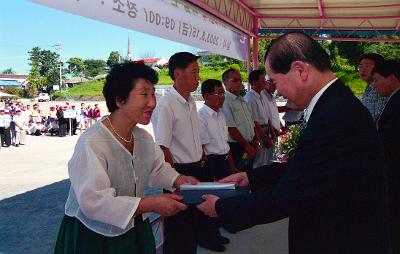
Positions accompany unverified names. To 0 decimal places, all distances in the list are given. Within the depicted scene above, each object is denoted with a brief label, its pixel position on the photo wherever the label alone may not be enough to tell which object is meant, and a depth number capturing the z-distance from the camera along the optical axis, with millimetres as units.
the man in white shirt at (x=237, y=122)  5105
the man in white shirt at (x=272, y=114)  6273
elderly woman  1833
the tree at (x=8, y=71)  152688
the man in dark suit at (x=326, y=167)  1396
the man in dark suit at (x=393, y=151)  2924
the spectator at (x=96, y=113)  21212
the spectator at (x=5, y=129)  14703
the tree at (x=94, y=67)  116812
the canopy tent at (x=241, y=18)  3109
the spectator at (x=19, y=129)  15303
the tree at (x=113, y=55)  107162
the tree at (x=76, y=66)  115000
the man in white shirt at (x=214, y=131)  4422
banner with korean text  2594
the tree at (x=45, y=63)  94744
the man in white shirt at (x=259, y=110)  5956
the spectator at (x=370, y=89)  3913
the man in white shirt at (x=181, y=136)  3342
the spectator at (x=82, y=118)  20698
